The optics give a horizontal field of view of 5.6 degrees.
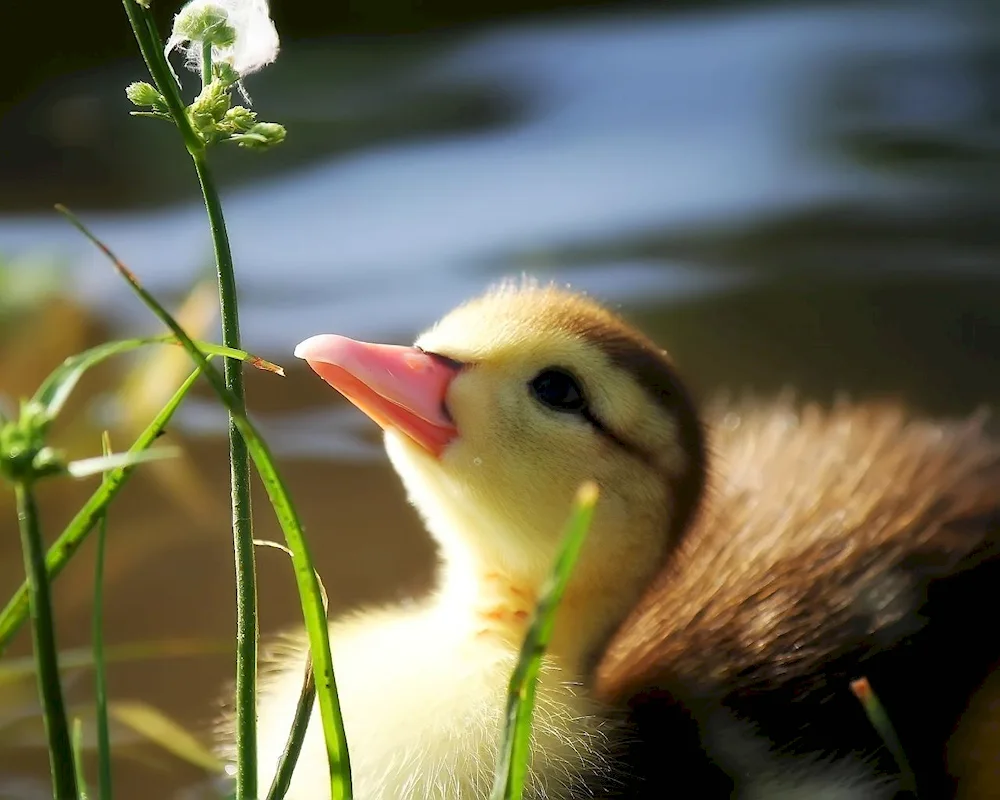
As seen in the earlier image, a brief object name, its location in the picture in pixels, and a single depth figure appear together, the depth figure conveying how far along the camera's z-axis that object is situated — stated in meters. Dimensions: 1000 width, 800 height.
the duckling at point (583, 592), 1.13
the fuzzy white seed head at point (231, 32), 1.08
